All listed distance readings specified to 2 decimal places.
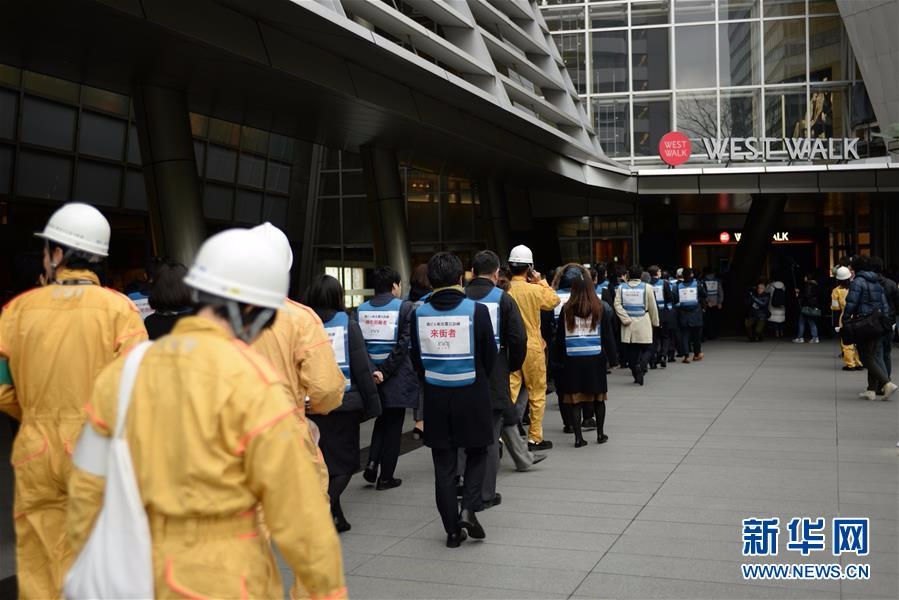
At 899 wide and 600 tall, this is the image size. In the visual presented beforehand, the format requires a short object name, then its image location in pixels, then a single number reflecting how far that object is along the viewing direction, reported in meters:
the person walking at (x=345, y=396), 6.76
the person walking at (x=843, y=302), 17.14
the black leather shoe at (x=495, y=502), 7.46
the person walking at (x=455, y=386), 6.33
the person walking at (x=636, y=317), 15.91
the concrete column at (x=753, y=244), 25.45
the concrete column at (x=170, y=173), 11.01
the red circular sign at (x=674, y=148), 25.28
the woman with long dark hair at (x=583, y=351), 10.21
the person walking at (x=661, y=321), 18.47
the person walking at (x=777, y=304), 25.08
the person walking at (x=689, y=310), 19.58
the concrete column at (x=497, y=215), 24.06
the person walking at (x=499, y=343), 7.37
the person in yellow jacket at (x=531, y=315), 9.38
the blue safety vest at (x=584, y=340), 10.22
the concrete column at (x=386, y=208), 16.83
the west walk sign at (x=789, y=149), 25.22
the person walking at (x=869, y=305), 12.74
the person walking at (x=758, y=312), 25.17
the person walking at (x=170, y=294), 5.68
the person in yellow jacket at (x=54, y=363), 4.03
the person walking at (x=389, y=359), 8.29
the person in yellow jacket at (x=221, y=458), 2.53
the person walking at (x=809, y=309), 23.89
